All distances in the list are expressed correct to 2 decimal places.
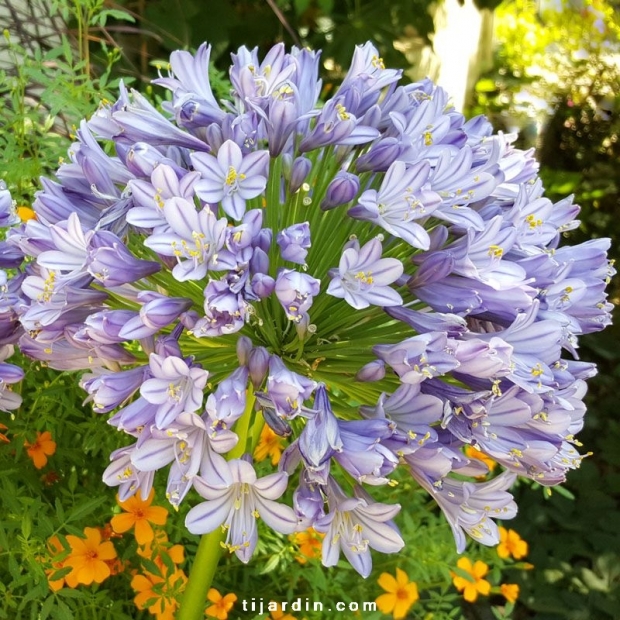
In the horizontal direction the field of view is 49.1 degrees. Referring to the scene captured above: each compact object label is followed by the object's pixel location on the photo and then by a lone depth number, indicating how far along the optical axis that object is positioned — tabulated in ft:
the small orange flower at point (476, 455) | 2.65
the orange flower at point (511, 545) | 2.76
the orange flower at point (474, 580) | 2.59
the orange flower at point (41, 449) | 1.92
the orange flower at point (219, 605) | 1.98
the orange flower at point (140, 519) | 1.81
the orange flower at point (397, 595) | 2.29
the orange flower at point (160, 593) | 1.90
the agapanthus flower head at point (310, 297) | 1.30
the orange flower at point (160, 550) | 1.98
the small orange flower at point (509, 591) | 2.75
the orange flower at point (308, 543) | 2.25
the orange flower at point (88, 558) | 1.76
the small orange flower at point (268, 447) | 2.28
